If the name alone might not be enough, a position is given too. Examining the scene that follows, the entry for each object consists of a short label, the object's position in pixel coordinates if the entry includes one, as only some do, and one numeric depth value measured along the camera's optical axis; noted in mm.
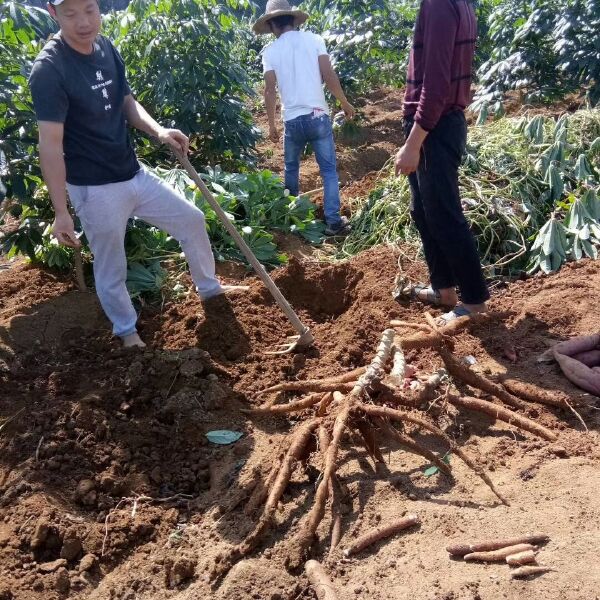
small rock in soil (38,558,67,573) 2240
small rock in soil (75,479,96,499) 2516
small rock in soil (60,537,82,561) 2301
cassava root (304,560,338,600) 1912
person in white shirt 4887
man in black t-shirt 2869
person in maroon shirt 2773
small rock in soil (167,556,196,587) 2185
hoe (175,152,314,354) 3287
